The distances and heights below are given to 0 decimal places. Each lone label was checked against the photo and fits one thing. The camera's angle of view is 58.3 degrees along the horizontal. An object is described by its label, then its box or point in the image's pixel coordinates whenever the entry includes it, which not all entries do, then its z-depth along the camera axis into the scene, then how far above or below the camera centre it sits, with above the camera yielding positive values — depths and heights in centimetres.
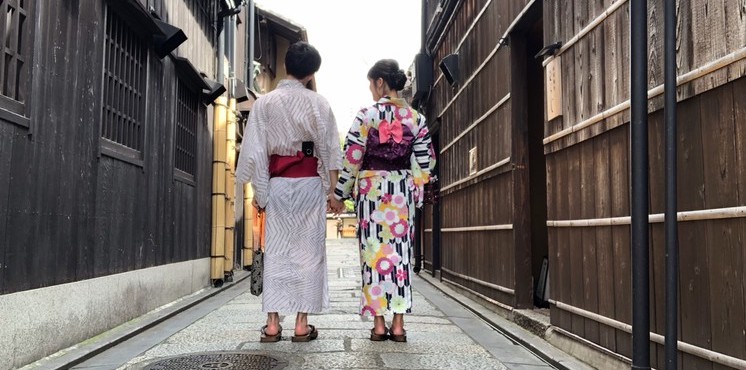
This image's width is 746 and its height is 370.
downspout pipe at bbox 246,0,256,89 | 1512 +421
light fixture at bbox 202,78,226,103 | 1003 +215
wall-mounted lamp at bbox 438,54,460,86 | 963 +239
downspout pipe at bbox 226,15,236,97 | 1260 +352
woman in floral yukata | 508 +30
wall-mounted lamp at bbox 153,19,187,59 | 721 +212
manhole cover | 409 -81
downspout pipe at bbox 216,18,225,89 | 1146 +314
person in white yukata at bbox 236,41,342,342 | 498 +35
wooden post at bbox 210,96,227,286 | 1038 +61
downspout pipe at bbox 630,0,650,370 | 301 +17
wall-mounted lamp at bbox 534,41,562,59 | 492 +138
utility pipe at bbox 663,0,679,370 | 275 +9
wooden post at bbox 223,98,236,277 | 1100 +79
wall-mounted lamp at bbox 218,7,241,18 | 1152 +384
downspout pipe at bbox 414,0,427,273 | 1368 +17
